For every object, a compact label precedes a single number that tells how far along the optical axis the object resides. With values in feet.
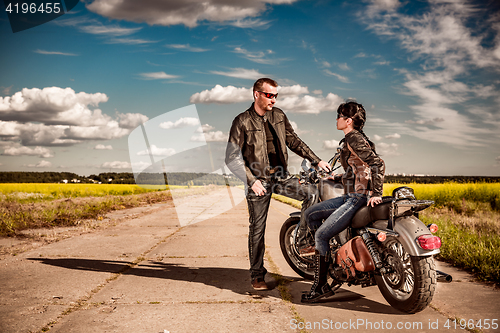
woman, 10.79
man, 13.58
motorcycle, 10.13
